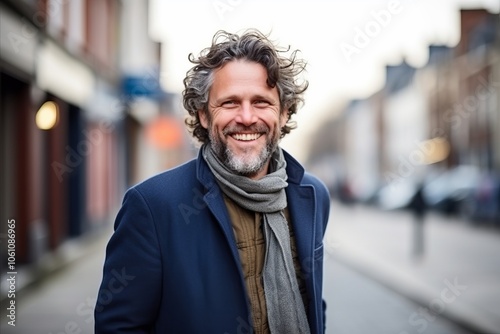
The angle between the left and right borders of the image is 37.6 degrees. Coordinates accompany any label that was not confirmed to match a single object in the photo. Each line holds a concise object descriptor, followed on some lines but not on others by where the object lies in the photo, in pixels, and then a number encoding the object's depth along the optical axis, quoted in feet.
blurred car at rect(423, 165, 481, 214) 85.40
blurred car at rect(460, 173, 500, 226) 70.13
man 7.80
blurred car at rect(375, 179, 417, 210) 108.88
